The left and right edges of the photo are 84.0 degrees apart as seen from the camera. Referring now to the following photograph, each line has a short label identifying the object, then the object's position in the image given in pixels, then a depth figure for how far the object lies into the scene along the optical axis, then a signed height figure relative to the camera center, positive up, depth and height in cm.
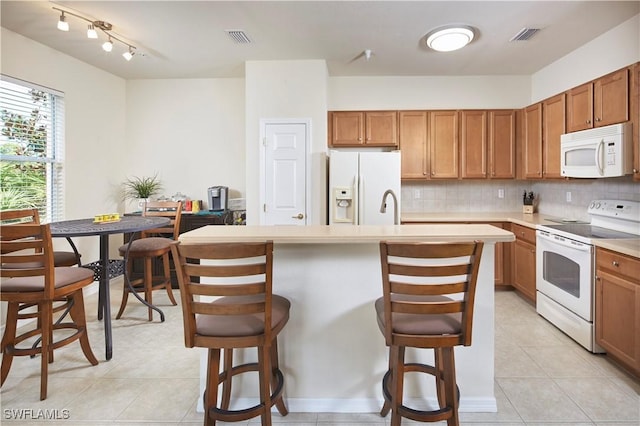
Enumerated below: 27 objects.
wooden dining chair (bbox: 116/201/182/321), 334 -37
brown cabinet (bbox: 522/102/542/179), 402 +77
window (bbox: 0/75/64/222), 326 +63
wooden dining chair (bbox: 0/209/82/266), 269 -9
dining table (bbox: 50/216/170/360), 246 -14
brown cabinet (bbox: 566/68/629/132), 283 +93
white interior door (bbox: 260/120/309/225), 412 +44
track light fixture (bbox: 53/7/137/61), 281 +162
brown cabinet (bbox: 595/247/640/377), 224 -66
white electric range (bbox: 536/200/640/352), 270 -45
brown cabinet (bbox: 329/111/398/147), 450 +104
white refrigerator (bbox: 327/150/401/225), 388 +33
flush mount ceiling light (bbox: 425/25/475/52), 312 +157
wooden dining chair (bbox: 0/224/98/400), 211 -47
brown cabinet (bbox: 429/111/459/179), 445 +86
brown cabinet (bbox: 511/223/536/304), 363 -56
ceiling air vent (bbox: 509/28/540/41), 319 +162
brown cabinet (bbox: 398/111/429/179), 447 +87
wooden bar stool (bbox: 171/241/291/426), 147 -47
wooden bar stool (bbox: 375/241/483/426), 144 -47
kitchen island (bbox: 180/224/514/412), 198 -73
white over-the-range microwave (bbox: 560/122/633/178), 277 +48
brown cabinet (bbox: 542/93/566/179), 364 +81
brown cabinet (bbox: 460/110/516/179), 441 +82
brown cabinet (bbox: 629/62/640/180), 268 +74
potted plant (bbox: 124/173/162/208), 474 +35
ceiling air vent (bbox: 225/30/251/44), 326 +164
